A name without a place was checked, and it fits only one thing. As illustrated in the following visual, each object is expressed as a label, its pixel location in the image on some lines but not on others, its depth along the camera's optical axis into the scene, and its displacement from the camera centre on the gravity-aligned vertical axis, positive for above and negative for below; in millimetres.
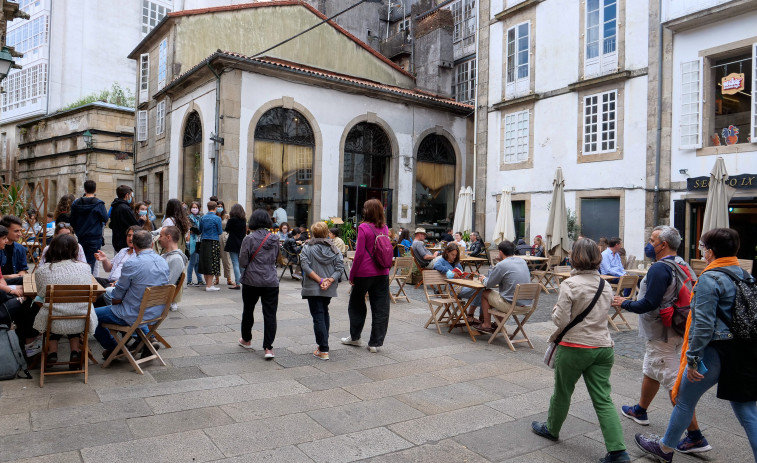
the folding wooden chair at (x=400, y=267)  10062 -670
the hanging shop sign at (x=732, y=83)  13094 +3909
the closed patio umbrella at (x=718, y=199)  11336 +852
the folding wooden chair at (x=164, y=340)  5855 -1198
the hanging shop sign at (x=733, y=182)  12445 +1391
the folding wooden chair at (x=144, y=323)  4918 -942
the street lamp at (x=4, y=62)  9125 +2885
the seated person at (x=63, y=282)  4695 -488
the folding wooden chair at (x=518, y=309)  6501 -936
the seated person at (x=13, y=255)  5982 -335
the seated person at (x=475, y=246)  14148 -318
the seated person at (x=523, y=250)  15008 -417
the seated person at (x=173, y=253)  6496 -290
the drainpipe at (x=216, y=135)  16469 +2995
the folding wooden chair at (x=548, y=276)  11528 -942
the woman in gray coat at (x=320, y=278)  5812 -505
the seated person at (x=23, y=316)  5051 -868
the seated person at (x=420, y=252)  10625 -370
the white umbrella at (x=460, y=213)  18297 +746
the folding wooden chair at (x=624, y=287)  8045 -783
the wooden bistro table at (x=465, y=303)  7062 -903
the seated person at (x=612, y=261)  9523 -443
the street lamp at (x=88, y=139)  26453 +4630
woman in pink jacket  6113 -501
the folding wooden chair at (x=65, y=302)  4551 -649
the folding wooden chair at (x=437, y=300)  7531 -958
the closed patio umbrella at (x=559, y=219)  14094 +455
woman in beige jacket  3402 -718
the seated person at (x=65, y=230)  5731 -23
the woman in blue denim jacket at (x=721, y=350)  3098 -662
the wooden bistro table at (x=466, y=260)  11787 -574
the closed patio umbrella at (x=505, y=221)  16875 +451
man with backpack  3678 -541
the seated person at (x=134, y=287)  5047 -555
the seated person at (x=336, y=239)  11203 -145
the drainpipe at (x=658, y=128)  14453 +2990
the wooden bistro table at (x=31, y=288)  4852 -573
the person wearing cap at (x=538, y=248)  14656 -351
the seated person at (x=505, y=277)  6703 -538
